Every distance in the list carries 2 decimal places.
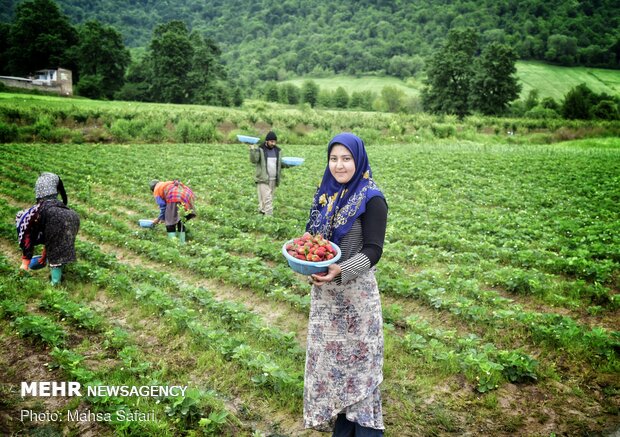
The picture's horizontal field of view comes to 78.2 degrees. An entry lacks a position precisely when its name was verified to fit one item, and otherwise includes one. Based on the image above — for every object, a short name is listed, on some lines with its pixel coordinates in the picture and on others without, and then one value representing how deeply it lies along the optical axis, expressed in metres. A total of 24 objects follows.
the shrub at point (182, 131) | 33.28
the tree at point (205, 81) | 62.56
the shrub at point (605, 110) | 49.88
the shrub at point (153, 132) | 32.00
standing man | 10.51
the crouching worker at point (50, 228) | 6.55
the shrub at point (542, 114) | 55.38
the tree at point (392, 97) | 82.00
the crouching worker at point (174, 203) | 8.71
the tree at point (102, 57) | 59.47
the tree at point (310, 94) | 87.56
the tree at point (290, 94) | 85.41
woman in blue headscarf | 2.98
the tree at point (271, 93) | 83.78
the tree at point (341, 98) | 84.12
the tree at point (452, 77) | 63.25
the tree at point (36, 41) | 57.16
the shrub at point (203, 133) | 33.59
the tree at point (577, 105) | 52.38
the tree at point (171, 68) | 62.38
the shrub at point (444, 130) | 45.12
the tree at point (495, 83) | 59.34
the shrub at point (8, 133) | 25.64
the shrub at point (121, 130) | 30.88
